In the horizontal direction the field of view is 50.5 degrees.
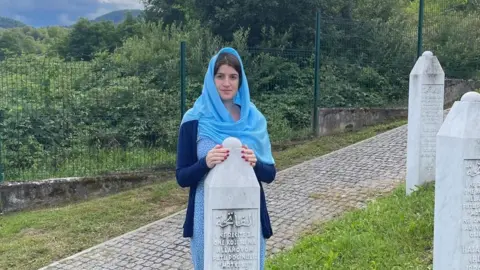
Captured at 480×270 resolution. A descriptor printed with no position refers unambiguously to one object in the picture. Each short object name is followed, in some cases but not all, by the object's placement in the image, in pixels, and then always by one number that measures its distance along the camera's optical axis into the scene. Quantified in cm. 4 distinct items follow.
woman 269
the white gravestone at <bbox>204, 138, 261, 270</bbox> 253
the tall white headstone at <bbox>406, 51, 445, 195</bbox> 608
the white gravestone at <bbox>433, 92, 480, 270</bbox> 308
